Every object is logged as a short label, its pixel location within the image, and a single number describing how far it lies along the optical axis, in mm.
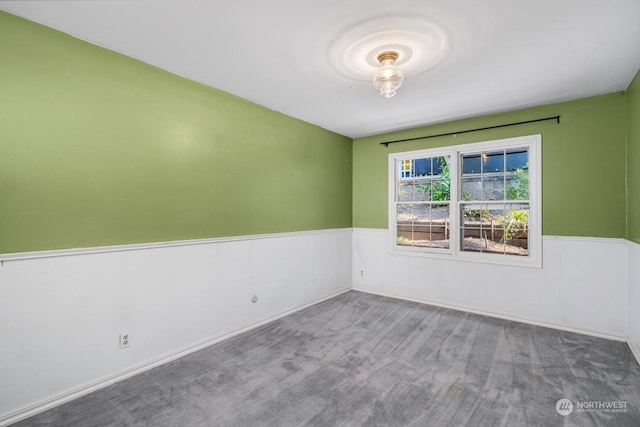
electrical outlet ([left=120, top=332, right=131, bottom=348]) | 2420
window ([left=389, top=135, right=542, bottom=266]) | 3740
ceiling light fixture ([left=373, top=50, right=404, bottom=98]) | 2392
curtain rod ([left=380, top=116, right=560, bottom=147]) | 3523
